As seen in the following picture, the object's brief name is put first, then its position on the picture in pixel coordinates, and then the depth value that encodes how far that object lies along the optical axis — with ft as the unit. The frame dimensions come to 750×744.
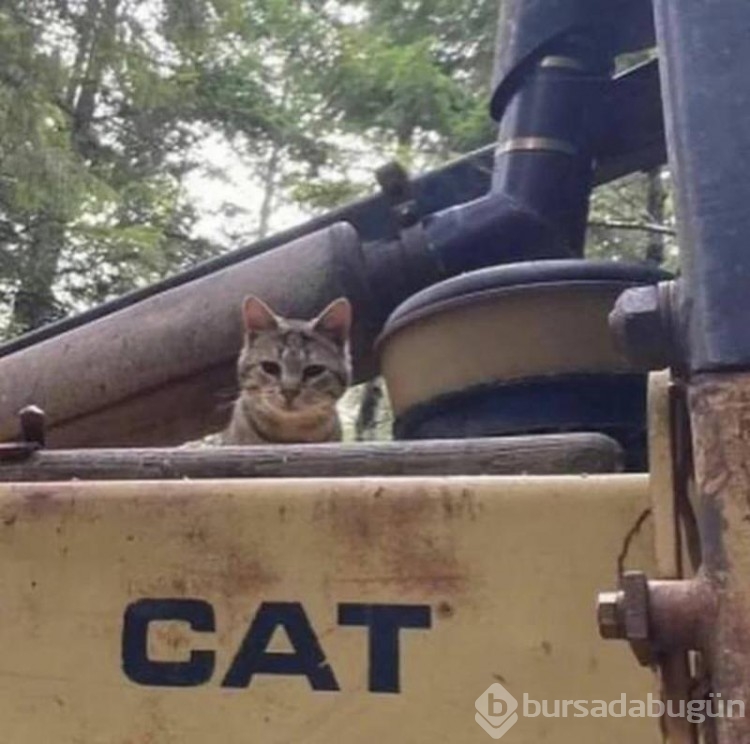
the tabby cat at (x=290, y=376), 8.96
